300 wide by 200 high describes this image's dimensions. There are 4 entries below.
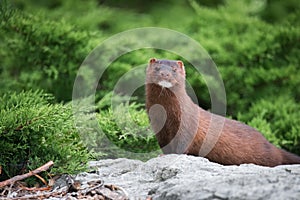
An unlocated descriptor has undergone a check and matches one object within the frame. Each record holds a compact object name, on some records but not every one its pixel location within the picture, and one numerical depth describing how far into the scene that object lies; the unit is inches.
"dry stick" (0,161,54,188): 257.3
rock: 211.9
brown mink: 358.3
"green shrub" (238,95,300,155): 468.5
